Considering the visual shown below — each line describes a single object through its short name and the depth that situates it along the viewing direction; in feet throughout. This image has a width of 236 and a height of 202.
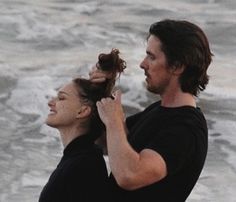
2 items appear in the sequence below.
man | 15.51
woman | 16.92
